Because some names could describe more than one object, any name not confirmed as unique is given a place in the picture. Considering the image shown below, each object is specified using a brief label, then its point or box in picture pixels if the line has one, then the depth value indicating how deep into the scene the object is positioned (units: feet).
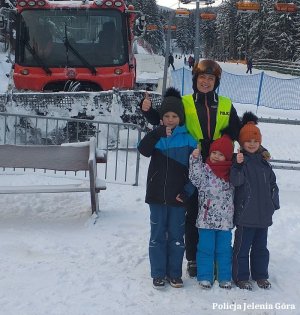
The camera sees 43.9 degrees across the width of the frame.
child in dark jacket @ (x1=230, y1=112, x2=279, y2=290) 9.58
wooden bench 13.97
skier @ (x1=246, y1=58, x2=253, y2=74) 111.39
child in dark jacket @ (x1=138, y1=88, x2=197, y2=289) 9.75
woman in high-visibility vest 9.98
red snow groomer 24.30
